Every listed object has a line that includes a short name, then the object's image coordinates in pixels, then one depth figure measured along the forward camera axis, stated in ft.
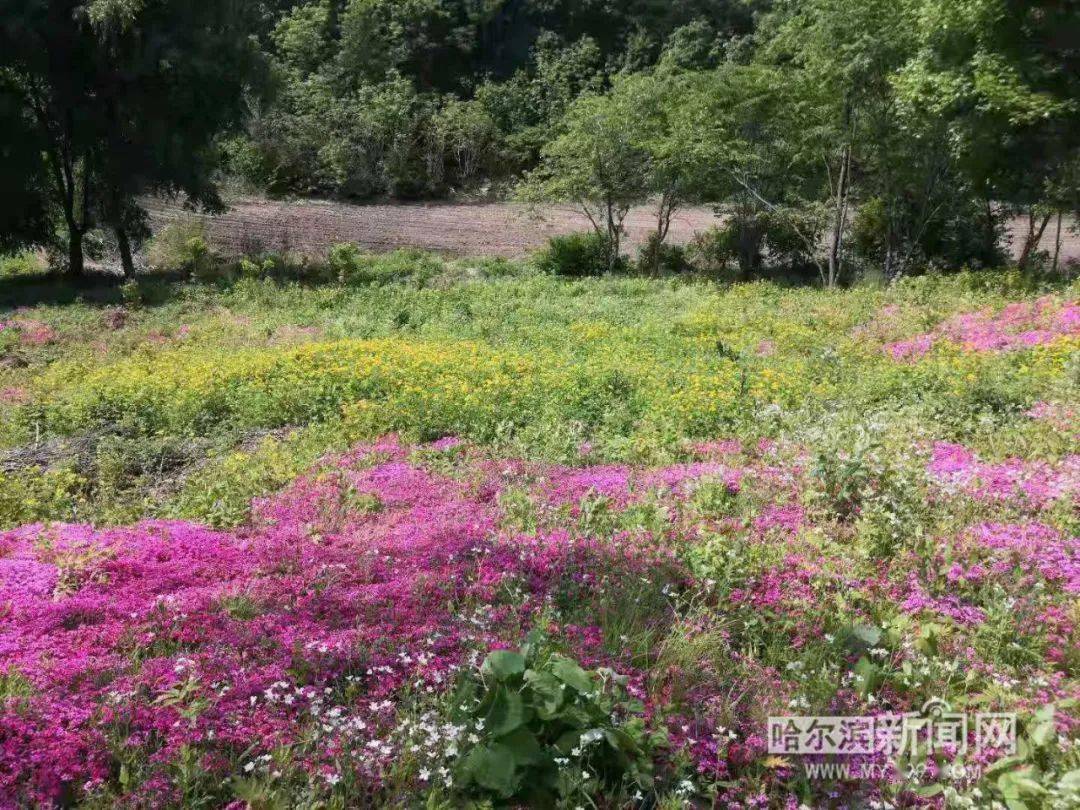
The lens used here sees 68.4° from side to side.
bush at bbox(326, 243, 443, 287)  66.33
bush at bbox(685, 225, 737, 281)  74.08
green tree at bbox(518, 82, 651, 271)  70.38
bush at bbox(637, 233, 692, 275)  75.10
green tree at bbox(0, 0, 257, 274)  60.90
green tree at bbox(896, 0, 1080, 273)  44.88
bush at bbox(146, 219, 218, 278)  71.41
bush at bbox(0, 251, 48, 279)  75.41
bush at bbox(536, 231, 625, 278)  77.09
